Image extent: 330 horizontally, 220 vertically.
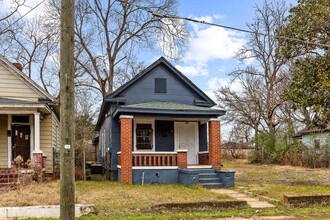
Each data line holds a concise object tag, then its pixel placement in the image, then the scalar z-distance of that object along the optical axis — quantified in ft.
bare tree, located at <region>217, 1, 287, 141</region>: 115.65
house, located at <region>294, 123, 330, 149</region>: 88.43
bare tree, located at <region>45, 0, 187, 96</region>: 105.81
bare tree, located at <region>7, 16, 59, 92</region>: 103.16
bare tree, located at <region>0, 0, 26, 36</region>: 86.05
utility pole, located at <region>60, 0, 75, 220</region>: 18.93
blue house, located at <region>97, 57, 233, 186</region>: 49.08
